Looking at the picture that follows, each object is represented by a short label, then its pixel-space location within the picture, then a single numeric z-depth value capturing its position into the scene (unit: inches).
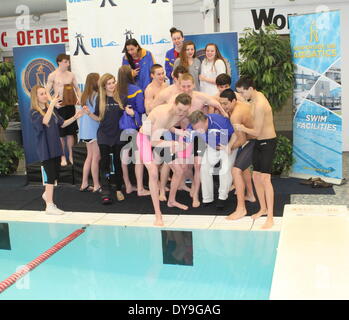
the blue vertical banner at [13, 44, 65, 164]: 302.4
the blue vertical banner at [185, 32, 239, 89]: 277.3
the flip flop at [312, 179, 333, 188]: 260.8
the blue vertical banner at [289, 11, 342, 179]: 264.2
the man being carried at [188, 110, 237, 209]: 217.9
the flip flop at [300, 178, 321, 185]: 267.0
